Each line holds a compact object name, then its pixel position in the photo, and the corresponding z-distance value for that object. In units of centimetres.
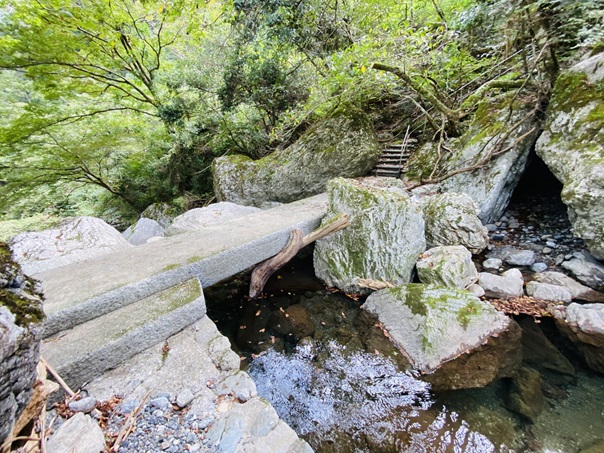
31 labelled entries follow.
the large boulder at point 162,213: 757
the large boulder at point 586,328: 270
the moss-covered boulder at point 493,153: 473
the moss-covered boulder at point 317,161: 633
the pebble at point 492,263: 417
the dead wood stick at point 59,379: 160
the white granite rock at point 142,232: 552
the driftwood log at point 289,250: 399
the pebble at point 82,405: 162
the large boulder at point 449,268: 362
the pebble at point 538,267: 394
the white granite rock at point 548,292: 341
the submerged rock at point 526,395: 226
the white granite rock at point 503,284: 362
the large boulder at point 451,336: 263
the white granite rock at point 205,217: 475
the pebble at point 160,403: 169
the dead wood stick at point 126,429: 142
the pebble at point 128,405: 164
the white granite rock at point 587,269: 348
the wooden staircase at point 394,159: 667
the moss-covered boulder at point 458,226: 438
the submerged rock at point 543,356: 257
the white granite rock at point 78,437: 128
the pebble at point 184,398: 172
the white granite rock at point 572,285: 333
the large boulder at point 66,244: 326
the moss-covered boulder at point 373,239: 391
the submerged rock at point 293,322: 339
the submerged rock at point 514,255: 415
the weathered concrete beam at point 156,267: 224
